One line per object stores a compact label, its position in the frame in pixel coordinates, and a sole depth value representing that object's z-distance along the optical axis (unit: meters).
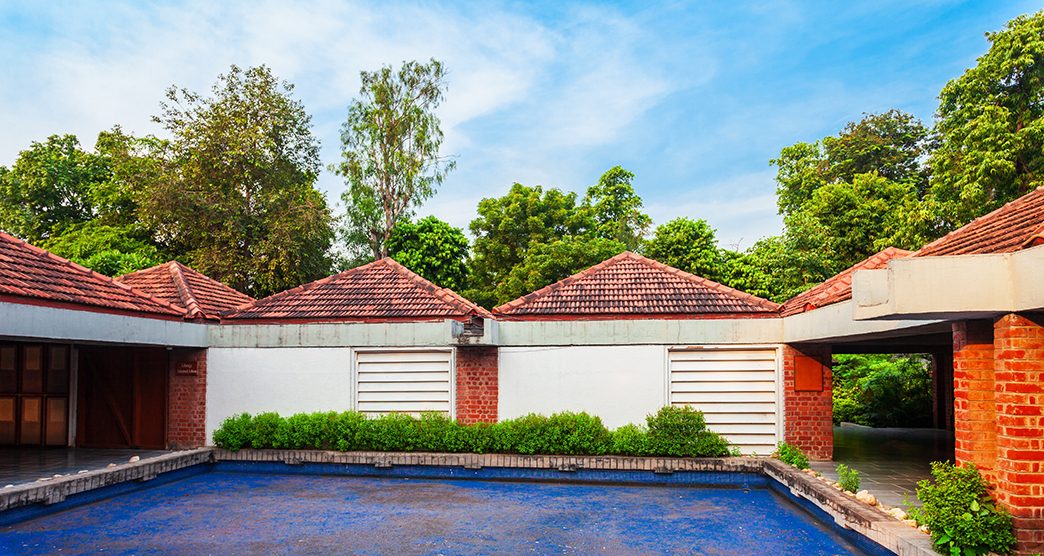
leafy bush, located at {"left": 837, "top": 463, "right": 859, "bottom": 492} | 8.62
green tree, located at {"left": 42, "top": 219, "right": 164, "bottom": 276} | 24.89
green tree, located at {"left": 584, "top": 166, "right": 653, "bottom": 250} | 32.44
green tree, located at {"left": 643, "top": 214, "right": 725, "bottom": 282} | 23.92
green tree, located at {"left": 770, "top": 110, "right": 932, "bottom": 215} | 29.77
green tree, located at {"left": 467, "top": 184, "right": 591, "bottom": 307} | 30.66
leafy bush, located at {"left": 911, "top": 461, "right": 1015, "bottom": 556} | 5.58
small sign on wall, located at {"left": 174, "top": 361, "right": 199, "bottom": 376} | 13.41
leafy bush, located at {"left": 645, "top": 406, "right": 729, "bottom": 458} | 11.66
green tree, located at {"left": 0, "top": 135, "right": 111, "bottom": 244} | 28.64
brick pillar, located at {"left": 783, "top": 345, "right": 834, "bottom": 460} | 11.91
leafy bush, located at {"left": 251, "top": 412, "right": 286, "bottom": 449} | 12.67
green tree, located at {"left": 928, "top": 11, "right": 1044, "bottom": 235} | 17.06
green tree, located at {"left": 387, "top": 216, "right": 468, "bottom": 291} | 27.64
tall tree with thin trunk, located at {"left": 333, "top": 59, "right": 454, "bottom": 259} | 28.92
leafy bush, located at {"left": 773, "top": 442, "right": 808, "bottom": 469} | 10.82
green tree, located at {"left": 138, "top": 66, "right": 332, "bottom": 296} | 24.48
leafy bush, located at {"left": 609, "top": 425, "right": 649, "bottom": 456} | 11.73
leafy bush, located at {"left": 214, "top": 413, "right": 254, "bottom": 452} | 12.73
